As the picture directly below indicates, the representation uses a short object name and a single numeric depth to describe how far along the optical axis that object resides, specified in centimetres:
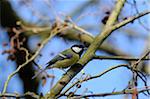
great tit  488
